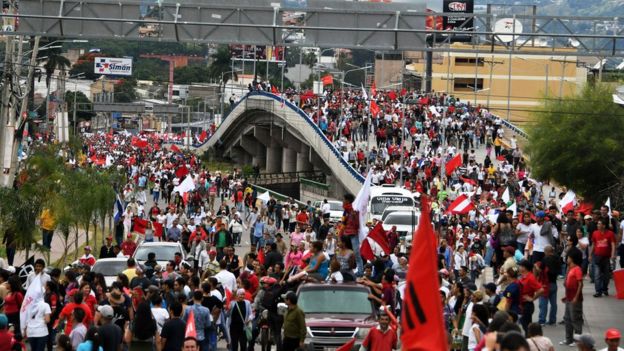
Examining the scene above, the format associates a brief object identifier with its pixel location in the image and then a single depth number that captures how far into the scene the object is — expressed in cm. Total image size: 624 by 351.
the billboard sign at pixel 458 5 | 16012
